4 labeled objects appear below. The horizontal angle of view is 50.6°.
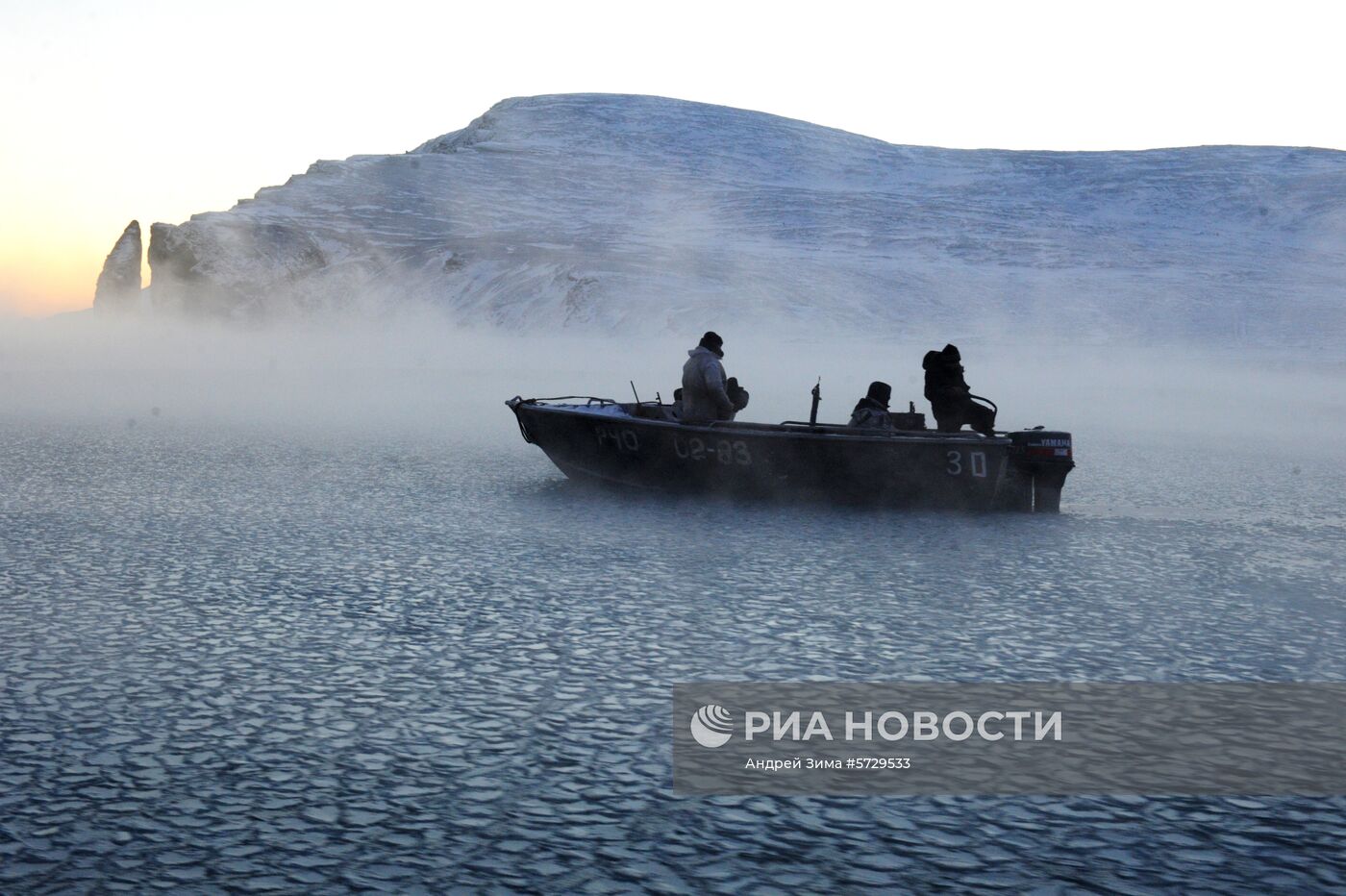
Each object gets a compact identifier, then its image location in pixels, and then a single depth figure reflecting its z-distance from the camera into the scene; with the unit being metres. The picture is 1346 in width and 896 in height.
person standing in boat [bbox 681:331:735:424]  16.42
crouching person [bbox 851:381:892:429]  16.42
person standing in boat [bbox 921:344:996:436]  16.38
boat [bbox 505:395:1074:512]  15.40
